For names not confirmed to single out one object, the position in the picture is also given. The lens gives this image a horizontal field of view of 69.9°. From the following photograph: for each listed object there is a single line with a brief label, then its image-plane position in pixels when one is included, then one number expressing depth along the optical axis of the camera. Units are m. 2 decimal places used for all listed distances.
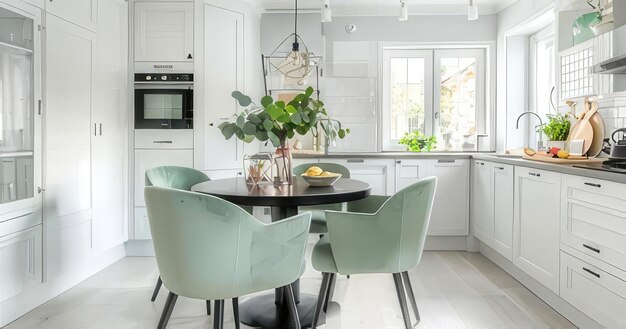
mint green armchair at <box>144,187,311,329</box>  1.69
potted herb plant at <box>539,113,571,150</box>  3.46
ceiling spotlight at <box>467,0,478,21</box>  3.15
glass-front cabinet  2.45
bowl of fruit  2.40
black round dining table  2.06
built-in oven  3.92
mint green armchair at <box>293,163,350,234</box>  2.95
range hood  2.47
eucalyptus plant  2.38
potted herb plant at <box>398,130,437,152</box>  4.66
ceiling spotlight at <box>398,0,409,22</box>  3.31
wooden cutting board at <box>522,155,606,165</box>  2.77
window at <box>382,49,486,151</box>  4.73
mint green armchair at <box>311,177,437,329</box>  2.06
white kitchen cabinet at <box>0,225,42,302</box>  2.45
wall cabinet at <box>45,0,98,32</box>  2.89
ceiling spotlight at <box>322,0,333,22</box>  3.35
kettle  2.40
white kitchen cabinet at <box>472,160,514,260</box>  3.36
